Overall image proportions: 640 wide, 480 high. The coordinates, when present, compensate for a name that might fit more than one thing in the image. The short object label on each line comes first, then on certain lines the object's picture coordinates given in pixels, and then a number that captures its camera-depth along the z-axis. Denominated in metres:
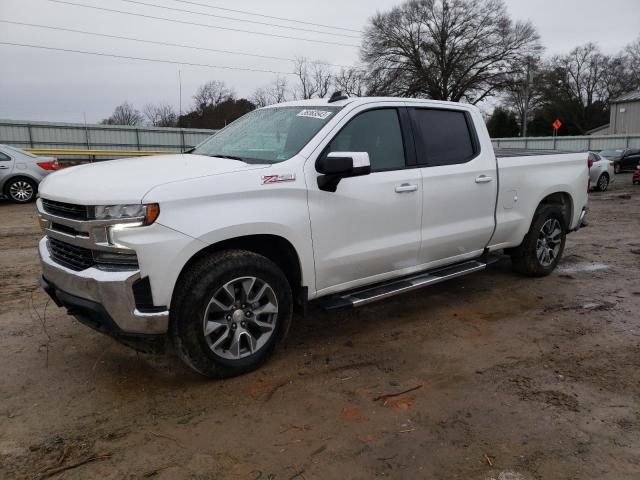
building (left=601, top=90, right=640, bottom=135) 49.59
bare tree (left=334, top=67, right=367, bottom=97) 48.81
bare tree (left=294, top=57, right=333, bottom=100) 56.03
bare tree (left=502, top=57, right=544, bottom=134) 46.81
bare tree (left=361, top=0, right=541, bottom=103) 47.78
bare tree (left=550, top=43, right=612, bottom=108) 69.75
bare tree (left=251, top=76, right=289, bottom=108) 57.06
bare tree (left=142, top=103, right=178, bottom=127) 52.88
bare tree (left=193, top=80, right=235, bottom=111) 57.08
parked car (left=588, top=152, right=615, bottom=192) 18.30
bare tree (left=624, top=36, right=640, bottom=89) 66.75
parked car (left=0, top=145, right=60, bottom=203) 12.74
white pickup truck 3.21
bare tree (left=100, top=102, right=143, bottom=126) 54.91
